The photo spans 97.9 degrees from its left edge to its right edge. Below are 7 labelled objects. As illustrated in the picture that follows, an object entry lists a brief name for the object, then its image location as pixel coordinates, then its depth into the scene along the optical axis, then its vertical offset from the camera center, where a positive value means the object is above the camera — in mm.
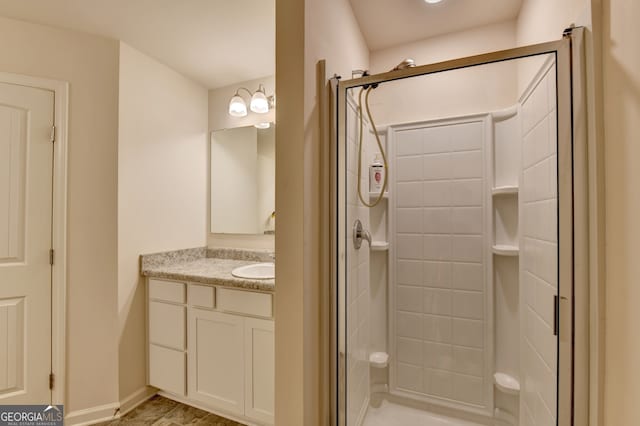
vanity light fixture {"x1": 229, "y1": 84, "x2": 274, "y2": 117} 2139 +867
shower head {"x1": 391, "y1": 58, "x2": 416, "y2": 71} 1201 +651
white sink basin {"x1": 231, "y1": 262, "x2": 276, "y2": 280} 1851 -389
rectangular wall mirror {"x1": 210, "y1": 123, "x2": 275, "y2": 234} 2260 +286
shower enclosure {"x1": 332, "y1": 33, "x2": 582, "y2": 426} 1187 -162
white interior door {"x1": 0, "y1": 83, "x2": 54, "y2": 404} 1604 -168
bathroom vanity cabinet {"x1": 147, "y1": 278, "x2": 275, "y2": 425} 1578 -811
